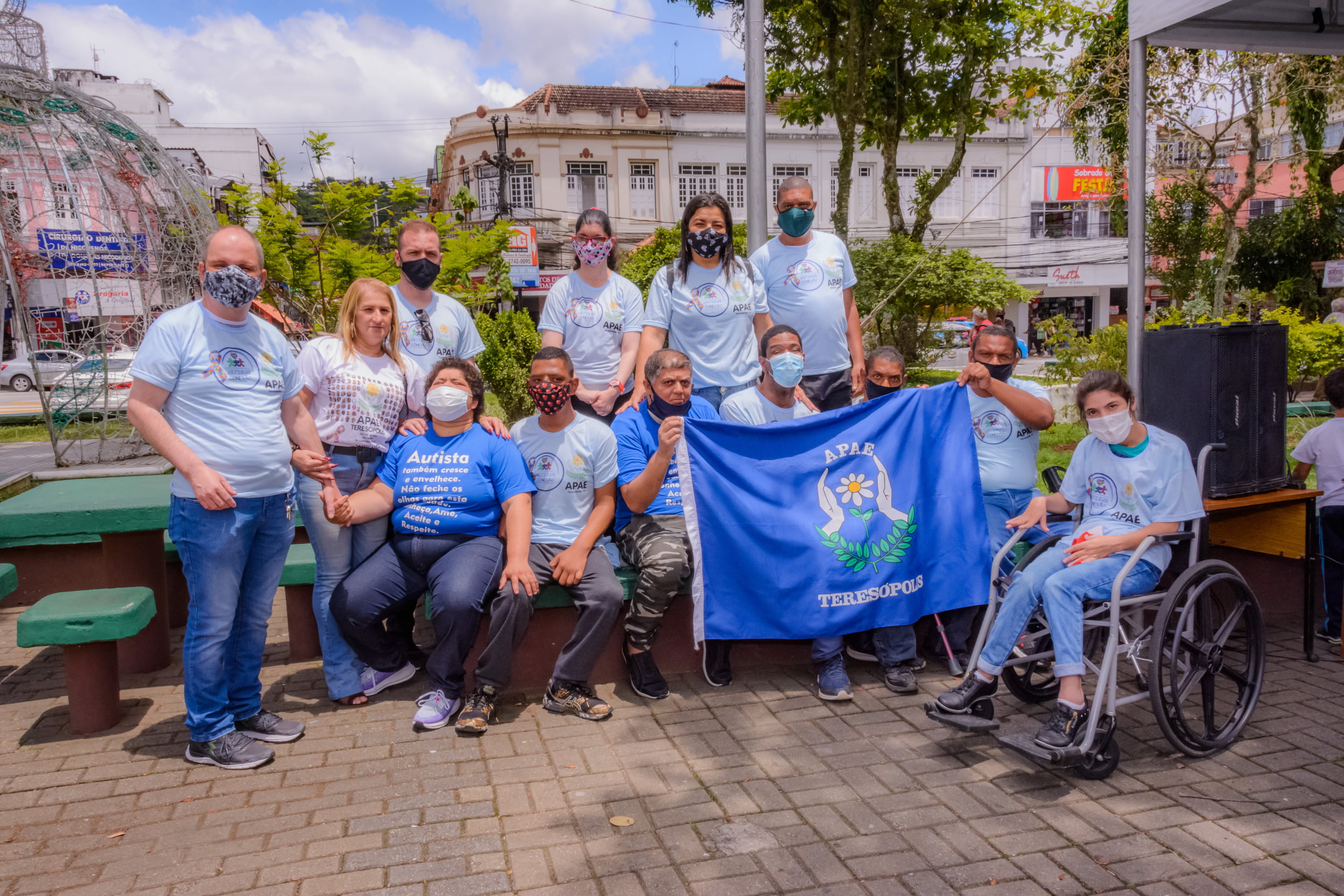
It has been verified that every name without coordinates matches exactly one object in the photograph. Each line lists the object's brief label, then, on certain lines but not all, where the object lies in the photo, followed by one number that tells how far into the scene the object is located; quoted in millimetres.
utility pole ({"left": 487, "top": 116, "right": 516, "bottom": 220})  34844
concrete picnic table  4922
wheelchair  3740
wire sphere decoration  8836
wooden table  5109
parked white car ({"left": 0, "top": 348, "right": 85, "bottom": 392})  9555
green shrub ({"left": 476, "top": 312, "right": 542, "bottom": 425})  11828
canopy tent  5680
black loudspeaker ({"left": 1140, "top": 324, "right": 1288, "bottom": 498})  5203
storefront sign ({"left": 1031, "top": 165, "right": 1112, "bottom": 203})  40031
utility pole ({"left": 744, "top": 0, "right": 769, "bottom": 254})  7688
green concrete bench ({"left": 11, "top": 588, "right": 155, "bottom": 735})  4195
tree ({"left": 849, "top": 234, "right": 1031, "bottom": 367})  19047
